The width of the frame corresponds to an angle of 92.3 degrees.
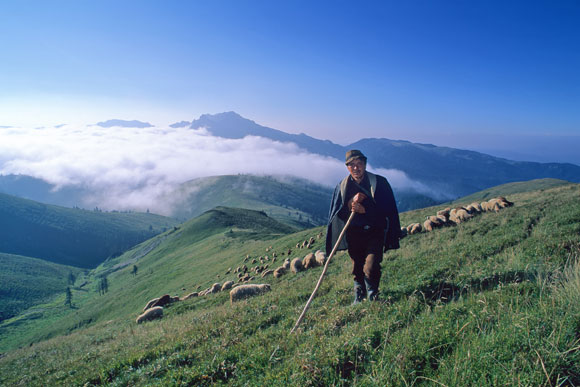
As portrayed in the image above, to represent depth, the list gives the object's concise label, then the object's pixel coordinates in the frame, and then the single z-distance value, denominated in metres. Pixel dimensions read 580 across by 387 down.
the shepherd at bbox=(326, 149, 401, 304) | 7.33
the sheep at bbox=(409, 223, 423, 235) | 21.70
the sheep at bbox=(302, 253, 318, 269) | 21.31
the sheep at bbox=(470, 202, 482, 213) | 22.66
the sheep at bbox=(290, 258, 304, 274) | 21.75
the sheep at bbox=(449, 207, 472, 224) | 21.13
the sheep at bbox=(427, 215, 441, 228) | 21.55
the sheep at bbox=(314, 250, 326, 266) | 20.80
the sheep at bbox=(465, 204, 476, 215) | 22.22
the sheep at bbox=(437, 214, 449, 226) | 21.58
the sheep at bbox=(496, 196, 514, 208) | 23.40
